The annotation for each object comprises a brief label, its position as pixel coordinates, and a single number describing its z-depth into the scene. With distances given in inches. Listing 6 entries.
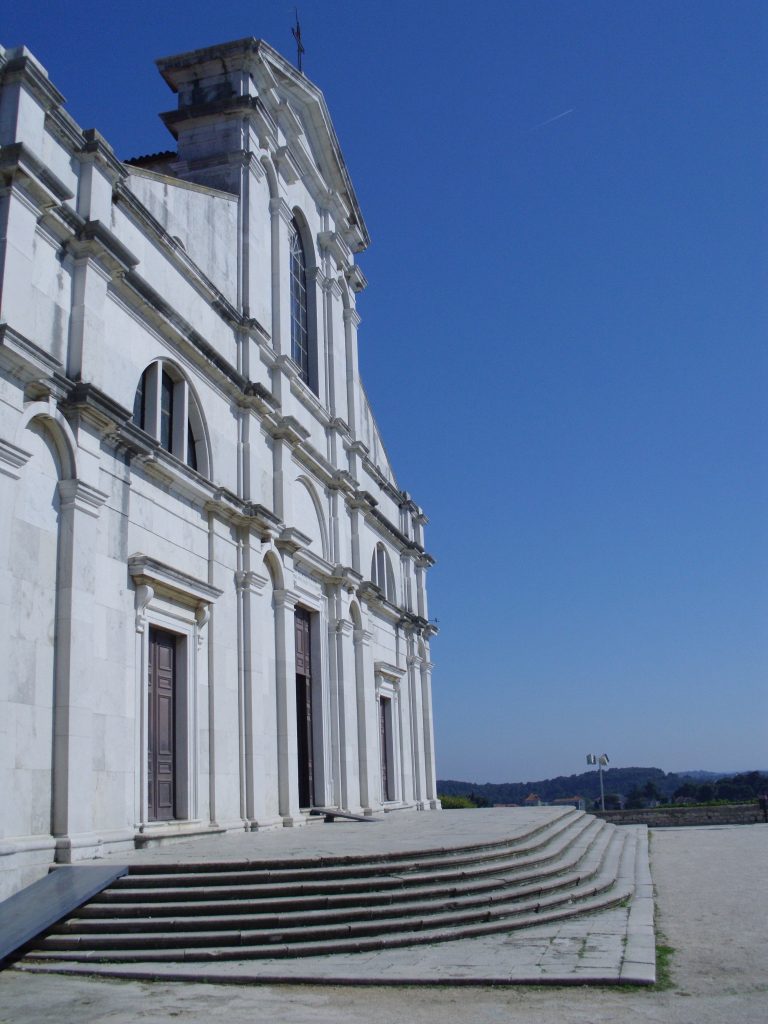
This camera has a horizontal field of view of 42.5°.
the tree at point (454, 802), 1424.2
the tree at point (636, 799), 3320.6
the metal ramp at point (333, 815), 785.6
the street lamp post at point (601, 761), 1502.6
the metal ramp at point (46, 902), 339.3
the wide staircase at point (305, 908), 354.6
